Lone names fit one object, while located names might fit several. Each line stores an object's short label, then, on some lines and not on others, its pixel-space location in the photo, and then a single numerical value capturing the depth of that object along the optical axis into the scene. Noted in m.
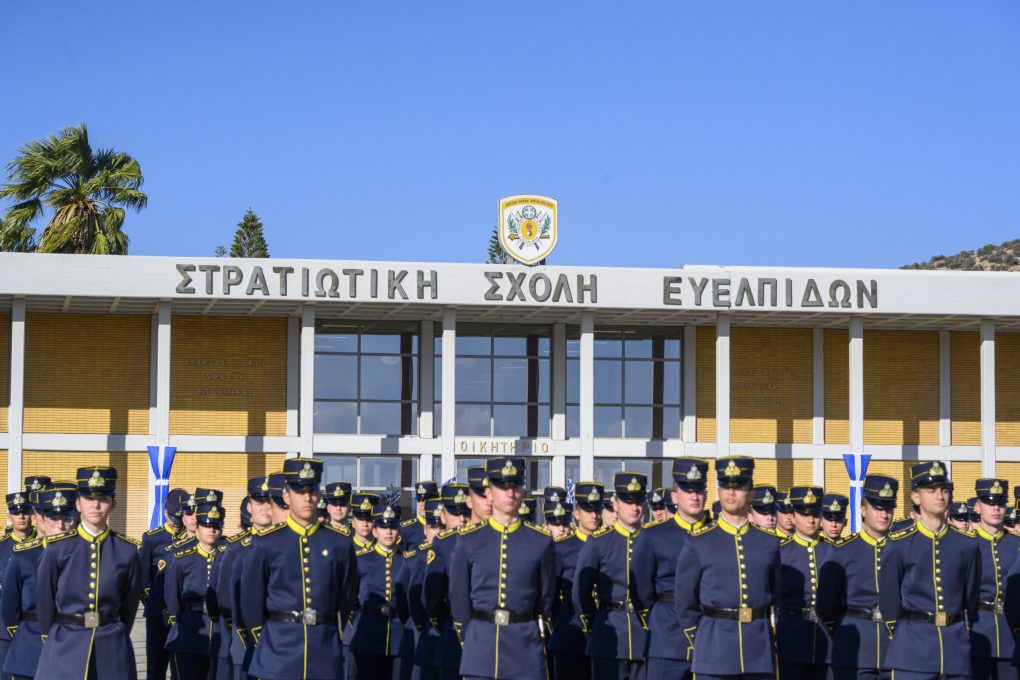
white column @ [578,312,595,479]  33.06
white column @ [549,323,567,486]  34.75
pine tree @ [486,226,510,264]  85.50
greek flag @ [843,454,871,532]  32.66
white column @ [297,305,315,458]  31.83
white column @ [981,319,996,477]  34.72
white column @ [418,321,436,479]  34.88
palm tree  39.00
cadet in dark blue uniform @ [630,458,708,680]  9.95
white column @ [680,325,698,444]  36.31
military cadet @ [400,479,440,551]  14.27
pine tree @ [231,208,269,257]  75.50
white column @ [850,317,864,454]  33.69
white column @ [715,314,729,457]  33.31
